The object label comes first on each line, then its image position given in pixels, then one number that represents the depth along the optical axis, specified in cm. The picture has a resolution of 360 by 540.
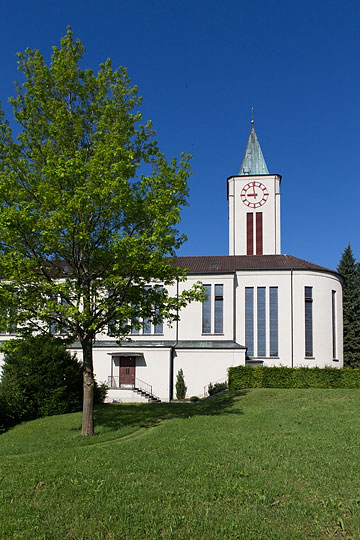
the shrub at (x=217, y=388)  3247
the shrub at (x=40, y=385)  2192
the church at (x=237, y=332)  3512
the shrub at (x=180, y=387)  3447
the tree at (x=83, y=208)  1383
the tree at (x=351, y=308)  4997
